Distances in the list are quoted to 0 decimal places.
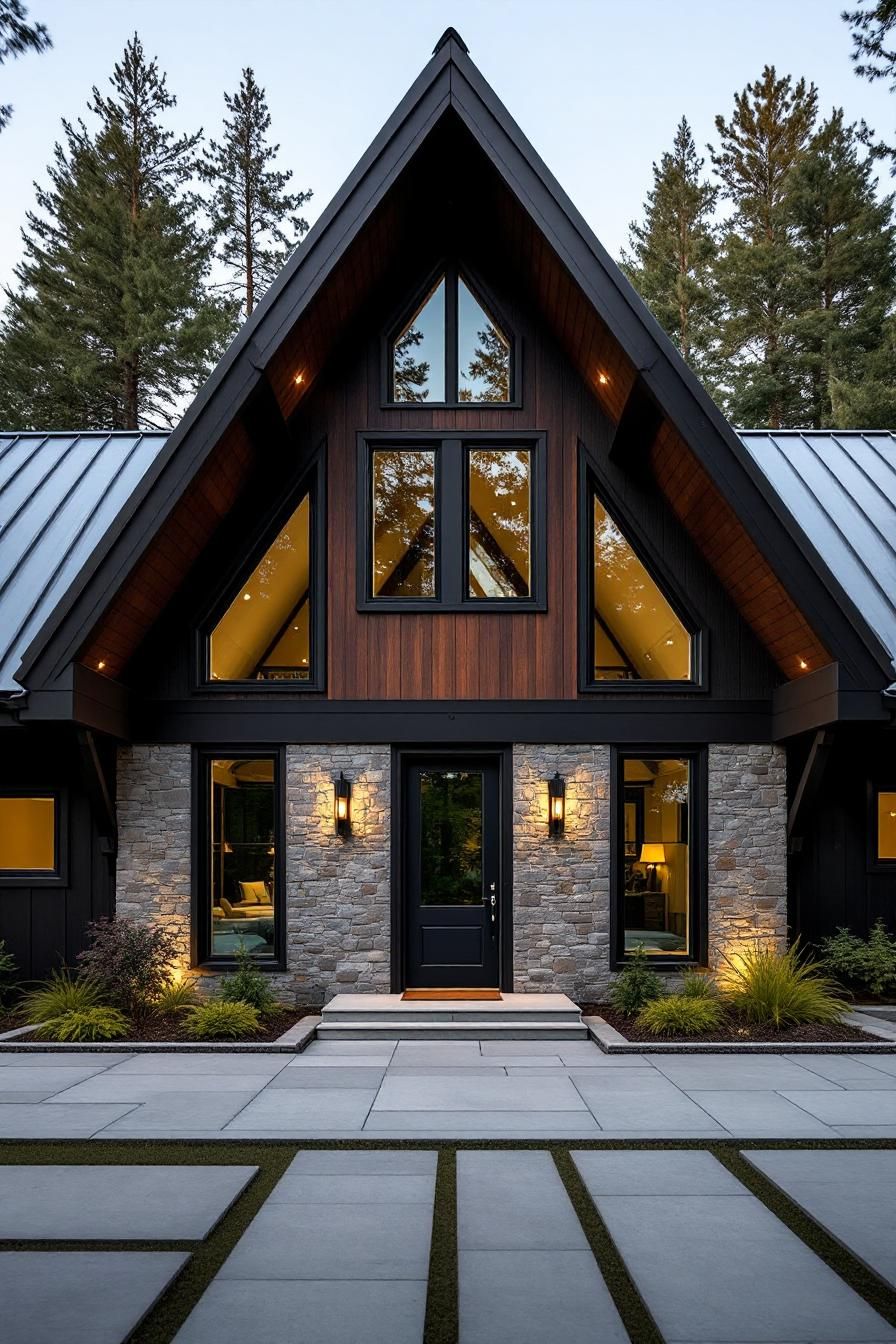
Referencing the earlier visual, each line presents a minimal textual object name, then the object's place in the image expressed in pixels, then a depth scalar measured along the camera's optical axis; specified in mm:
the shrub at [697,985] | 9203
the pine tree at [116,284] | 22000
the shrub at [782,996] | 8773
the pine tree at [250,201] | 24453
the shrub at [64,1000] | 8930
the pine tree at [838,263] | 21391
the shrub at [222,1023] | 8508
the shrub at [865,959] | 9641
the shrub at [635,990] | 9250
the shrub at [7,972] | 9609
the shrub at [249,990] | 9180
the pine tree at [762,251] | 22328
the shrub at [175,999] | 9172
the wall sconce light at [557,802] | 9883
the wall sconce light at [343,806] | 9852
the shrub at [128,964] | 8977
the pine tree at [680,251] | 23500
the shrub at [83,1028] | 8469
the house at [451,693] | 9805
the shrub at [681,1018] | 8523
